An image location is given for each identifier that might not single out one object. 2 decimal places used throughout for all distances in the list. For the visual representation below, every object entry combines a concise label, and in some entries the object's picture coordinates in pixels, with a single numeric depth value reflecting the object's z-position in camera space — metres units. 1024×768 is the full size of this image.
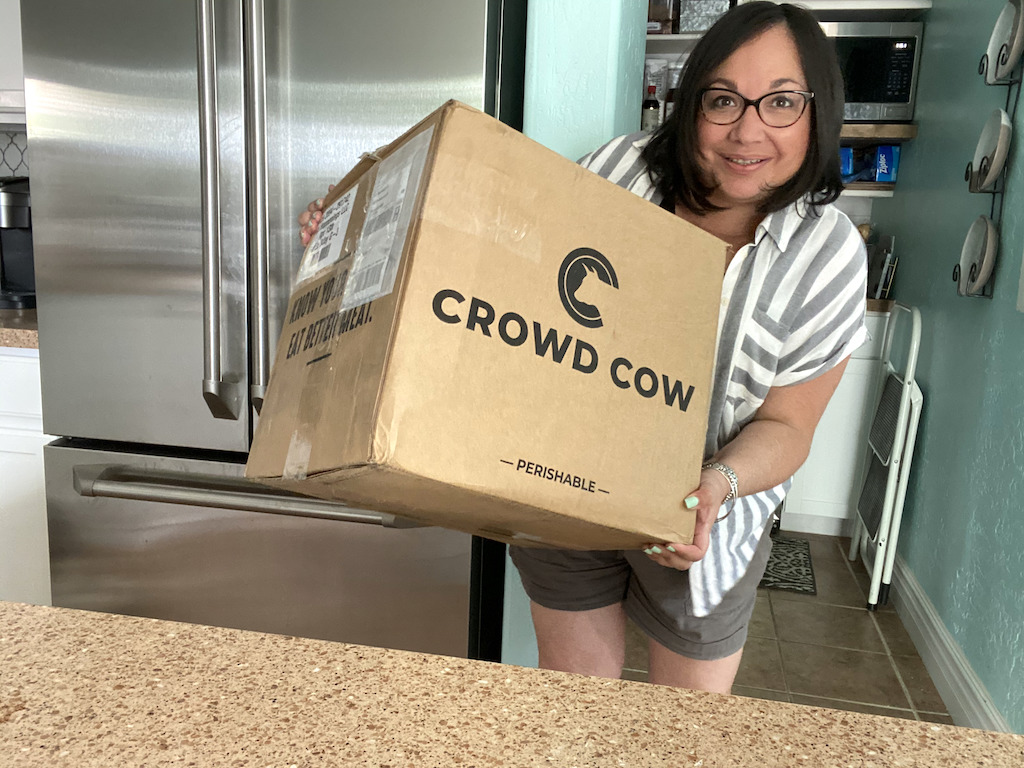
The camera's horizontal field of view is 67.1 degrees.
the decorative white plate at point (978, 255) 1.97
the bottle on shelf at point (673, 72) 3.07
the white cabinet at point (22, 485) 1.63
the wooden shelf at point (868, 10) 2.95
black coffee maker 1.89
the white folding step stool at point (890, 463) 2.42
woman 0.91
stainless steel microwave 2.97
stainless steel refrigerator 1.29
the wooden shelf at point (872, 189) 3.25
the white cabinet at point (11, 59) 2.11
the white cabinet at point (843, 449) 2.96
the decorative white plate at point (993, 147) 1.89
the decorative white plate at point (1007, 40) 1.84
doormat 2.68
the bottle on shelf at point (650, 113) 3.11
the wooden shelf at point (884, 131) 3.00
